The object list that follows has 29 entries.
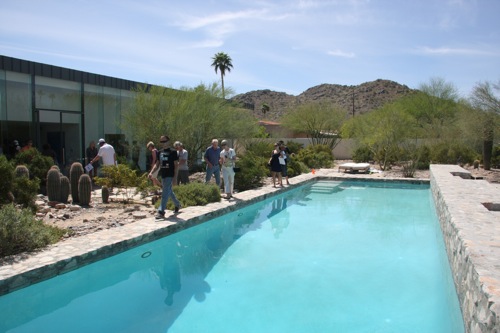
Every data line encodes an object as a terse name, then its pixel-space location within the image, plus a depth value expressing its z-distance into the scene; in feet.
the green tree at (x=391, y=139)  67.82
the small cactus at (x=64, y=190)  32.58
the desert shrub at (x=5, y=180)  24.79
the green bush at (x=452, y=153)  76.18
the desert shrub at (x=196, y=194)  33.65
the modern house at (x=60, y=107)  40.45
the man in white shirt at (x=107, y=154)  37.73
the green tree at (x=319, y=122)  102.63
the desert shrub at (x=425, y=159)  73.92
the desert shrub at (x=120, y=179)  33.76
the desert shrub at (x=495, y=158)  76.79
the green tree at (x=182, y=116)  50.49
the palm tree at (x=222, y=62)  148.46
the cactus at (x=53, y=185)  32.04
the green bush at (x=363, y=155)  84.12
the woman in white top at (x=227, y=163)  36.37
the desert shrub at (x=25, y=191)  26.11
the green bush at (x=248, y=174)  46.35
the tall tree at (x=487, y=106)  63.67
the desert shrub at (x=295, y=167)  61.06
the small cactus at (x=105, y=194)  33.58
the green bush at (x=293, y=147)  85.15
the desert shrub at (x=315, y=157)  74.28
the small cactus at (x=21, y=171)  30.41
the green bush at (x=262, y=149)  66.71
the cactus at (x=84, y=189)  31.65
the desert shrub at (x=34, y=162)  36.01
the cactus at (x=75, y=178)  33.24
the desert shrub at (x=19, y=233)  19.36
